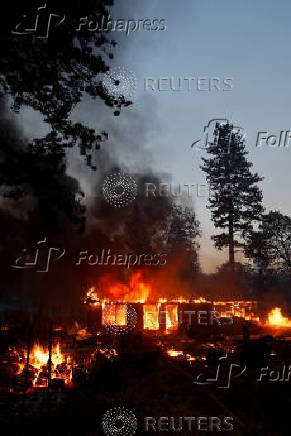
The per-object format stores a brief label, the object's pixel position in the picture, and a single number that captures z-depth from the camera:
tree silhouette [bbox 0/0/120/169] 12.05
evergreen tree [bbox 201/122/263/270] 44.03
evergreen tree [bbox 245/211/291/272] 45.66
